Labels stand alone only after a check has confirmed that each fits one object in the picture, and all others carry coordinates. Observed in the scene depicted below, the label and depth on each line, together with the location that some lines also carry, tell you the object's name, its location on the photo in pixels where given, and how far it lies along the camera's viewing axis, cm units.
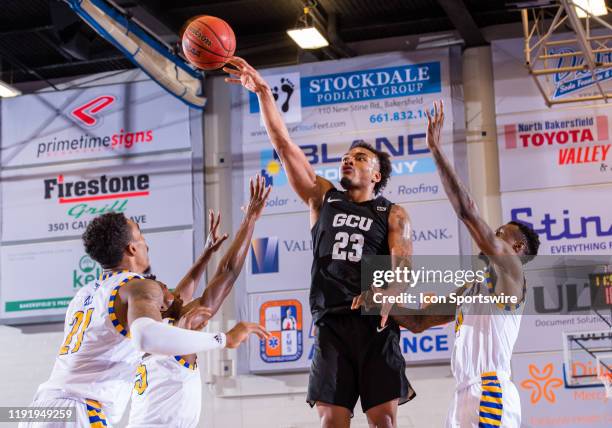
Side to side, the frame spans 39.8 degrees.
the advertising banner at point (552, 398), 924
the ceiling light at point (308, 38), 992
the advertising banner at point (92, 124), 1135
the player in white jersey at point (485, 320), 520
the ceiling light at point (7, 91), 1104
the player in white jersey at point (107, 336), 416
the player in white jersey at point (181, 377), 554
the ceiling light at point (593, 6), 853
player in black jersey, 512
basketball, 645
